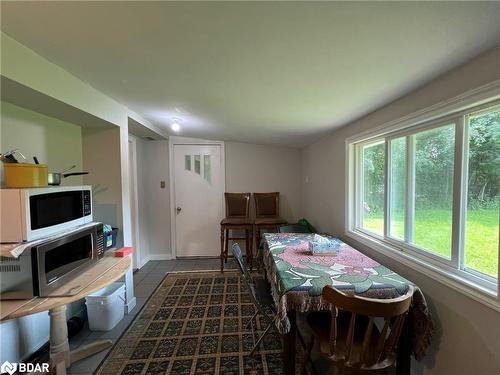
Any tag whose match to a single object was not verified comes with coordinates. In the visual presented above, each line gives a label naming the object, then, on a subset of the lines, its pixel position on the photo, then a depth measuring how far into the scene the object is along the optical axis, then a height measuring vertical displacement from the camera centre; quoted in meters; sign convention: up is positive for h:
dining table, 1.34 -0.67
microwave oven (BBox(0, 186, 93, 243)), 1.29 -0.18
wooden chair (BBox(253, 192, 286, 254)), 3.91 -0.43
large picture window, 1.20 -0.09
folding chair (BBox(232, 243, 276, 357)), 1.74 -0.98
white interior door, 4.04 -0.28
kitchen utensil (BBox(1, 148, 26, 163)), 1.46 +0.15
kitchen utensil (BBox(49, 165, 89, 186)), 1.76 +0.02
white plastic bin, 2.09 -1.14
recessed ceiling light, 3.09 +0.74
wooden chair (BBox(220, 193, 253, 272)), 3.53 -0.62
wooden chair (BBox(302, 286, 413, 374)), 1.11 -0.85
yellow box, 1.43 +0.05
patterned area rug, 1.69 -1.32
